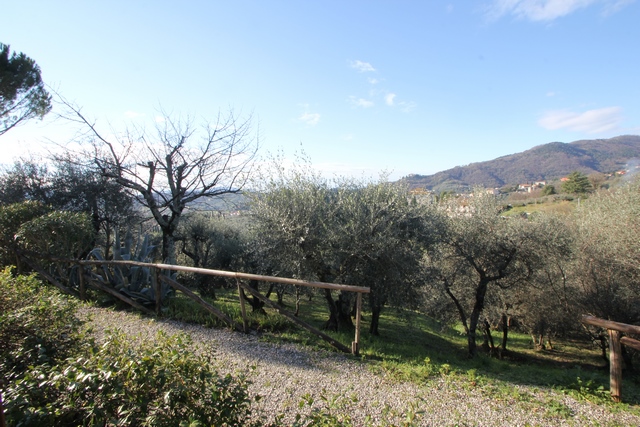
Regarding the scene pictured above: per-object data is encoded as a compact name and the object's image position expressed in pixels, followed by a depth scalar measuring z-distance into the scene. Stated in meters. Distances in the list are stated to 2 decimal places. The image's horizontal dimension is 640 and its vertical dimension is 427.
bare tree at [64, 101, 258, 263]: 11.48
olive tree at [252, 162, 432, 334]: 8.20
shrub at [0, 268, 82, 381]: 2.89
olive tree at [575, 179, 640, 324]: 10.49
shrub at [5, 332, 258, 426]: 2.21
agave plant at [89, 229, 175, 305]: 7.41
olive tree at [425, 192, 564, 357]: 9.98
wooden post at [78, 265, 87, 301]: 7.72
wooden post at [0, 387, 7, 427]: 1.29
